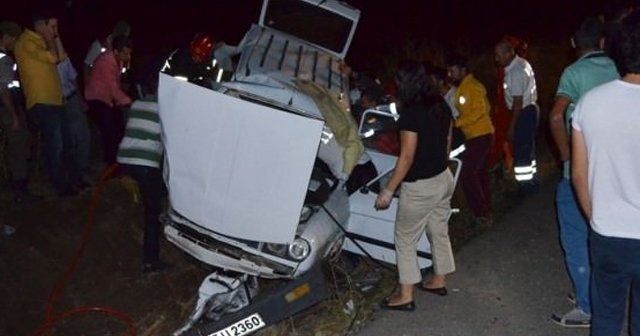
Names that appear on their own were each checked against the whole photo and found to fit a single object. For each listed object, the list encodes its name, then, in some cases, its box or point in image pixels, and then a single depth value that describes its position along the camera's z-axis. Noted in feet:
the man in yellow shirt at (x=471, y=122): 21.98
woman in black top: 16.19
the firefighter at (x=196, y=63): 23.16
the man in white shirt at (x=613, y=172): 11.57
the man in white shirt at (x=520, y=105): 23.16
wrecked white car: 16.92
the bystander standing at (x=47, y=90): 23.48
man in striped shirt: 20.29
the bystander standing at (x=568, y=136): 15.01
